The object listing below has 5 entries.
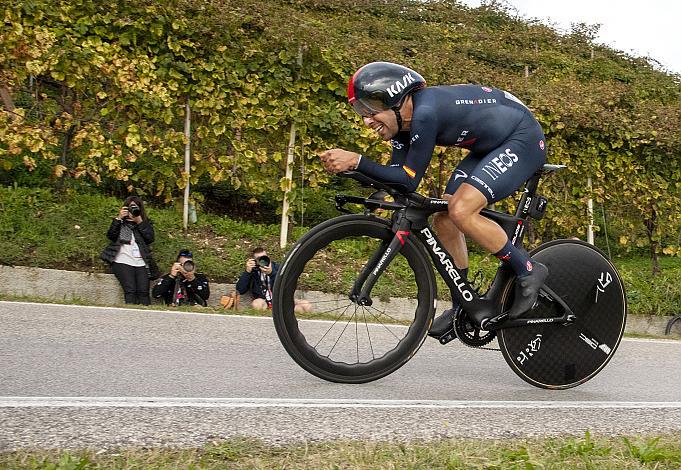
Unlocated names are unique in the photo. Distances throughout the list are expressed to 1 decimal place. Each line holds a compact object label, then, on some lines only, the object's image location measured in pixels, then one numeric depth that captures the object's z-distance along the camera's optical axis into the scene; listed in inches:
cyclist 167.3
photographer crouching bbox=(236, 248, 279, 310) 355.3
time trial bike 169.9
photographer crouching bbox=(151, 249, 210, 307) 354.3
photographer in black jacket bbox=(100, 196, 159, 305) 355.9
